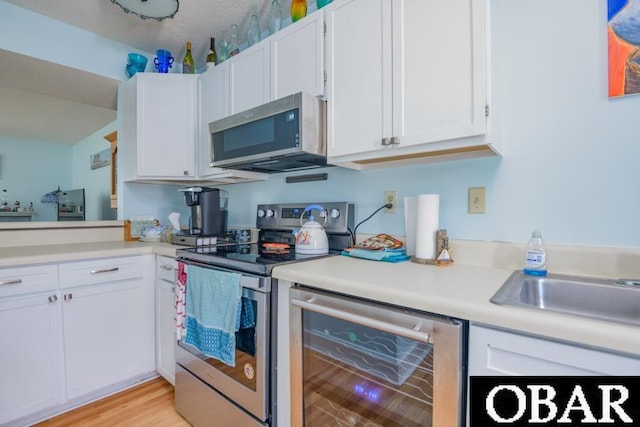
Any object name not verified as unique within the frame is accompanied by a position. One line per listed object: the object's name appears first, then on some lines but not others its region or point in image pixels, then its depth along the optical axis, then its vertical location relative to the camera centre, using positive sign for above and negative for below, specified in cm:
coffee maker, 201 -1
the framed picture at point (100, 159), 490 +85
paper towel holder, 130 -16
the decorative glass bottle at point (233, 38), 217 +121
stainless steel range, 122 -57
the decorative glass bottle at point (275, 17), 188 +117
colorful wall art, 102 +54
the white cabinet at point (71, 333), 153 -68
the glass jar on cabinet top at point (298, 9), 170 +110
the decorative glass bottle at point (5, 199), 548 +20
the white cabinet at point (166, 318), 184 -67
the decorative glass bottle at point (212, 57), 222 +112
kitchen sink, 92 -27
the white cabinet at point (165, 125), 226 +62
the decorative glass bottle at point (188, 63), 237 +112
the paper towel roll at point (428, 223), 131 -6
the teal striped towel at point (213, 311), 130 -45
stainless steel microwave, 144 +38
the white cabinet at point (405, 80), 108 +50
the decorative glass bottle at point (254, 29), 201 +118
